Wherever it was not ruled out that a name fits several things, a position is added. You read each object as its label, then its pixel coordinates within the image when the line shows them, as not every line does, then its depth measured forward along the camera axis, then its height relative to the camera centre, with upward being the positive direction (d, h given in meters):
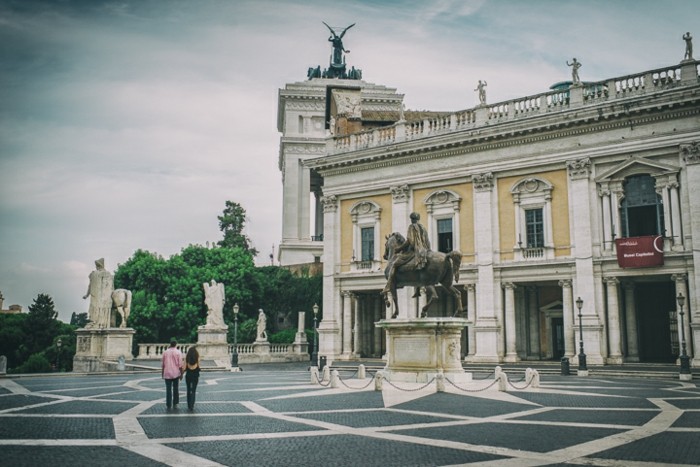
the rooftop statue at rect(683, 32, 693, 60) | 30.23 +12.82
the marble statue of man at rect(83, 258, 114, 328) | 33.06 +1.36
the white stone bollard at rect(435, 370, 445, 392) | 17.48 -1.60
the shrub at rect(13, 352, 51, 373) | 40.78 -2.72
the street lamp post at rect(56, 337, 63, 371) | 41.22 -1.65
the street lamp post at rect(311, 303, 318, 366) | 34.79 -1.95
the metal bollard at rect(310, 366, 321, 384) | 21.43 -1.79
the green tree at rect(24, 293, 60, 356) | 54.25 -0.18
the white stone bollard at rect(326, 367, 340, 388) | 19.79 -1.71
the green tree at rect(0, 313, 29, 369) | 52.22 -1.58
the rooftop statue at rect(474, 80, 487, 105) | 36.28 +12.87
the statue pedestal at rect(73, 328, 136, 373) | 32.25 -1.22
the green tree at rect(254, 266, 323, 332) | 51.91 +2.25
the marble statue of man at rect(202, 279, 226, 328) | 38.22 +1.09
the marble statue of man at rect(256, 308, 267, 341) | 43.06 -0.29
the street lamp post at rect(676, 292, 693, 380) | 24.41 -1.72
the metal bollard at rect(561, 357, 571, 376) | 27.19 -1.82
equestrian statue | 18.88 +1.67
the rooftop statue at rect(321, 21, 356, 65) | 80.12 +33.73
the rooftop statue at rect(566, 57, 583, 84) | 33.28 +12.78
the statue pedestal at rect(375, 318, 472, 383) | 18.45 -0.76
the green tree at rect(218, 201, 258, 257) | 69.75 +10.87
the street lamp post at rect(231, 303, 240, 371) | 33.44 -2.03
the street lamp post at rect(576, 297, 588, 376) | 26.95 -1.74
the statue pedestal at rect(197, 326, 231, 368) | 37.34 -1.22
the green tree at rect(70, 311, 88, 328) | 108.19 +0.97
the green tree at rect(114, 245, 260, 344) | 47.62 +2.79
